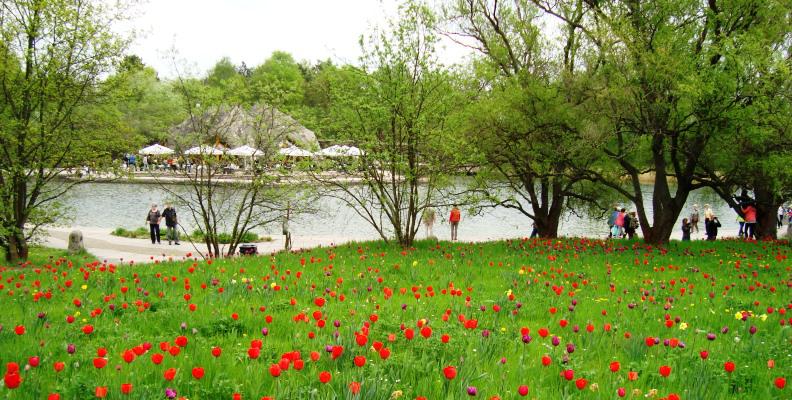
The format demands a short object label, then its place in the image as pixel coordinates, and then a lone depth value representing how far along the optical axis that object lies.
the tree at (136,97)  14.54
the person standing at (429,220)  16.86
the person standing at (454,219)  22.97
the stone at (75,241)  17.70
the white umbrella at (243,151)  25.25
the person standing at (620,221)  22.70
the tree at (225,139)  14.23
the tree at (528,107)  15.14
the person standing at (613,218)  23.16
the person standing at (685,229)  23.41
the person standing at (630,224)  22.78
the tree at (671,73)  12.22
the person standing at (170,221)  21.34
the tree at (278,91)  14.49
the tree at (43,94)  13.80
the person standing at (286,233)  15.76
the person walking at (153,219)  21.48
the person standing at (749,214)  21.19
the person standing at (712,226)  23.20
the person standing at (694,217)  26.54
